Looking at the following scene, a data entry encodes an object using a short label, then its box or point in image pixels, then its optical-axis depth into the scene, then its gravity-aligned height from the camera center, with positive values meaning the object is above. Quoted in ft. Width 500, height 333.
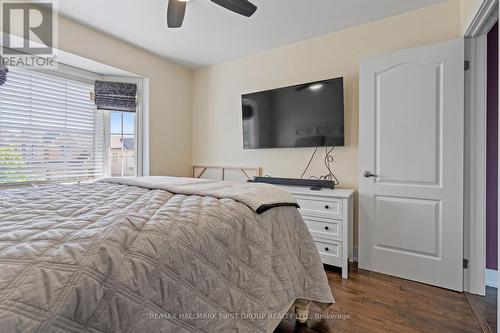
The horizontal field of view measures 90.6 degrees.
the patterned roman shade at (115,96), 10.09 +2.92
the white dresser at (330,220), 7.20 -1.62
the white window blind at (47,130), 8.00 +1.28
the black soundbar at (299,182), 8.30 -0.56
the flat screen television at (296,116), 8.30 +1.85
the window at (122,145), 10.73 +0.91
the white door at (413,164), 6.46 +0.07
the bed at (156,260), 1.77 -0.89
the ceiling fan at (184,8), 5.91 +3.94
